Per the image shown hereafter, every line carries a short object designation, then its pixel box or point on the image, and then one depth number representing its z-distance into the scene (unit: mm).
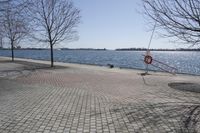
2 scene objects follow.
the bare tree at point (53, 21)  14214
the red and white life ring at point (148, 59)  11599
